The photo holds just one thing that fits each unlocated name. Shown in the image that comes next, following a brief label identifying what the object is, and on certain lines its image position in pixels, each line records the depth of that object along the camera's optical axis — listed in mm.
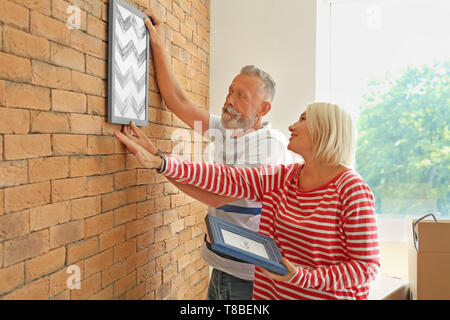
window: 2600
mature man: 1760
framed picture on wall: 1448
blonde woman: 1307
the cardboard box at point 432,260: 2031
